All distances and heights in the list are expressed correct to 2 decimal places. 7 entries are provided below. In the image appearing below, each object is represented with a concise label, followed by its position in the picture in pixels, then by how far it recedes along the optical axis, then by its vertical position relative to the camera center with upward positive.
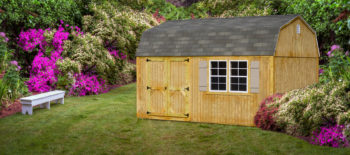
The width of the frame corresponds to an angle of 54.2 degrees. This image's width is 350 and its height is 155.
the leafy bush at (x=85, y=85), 14.43 -0.50
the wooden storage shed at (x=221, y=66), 8.53 +0.19
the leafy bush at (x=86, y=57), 14.00 +0.74
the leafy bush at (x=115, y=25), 15.55 +2.31
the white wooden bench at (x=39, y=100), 10.27 -0.81
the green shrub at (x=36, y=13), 12.83 +2.51
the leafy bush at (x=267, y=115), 8.05 -1.00
